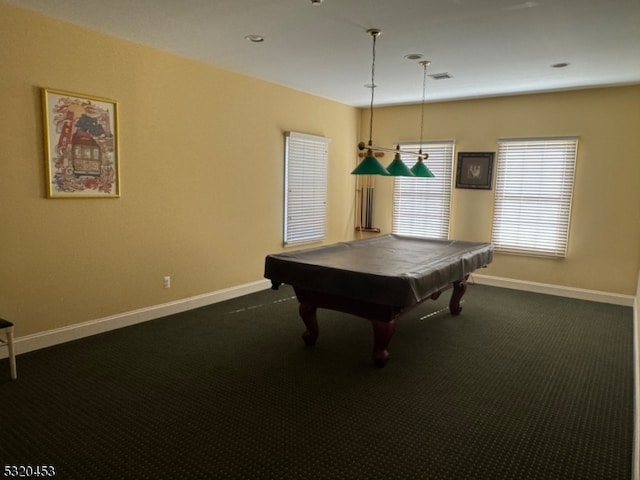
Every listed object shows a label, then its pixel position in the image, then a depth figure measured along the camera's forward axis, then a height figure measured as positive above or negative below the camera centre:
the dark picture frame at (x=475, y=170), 5.83 +0.24
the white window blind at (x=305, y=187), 5.64 -0.07
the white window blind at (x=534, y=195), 5.34 -0.07
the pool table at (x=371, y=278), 2.89 -0.67
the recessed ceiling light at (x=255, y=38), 3.53 +1.17
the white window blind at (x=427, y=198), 6.22 -0.17
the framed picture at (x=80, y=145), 3.34 +0.24
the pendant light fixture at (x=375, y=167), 3.37 +0.16
